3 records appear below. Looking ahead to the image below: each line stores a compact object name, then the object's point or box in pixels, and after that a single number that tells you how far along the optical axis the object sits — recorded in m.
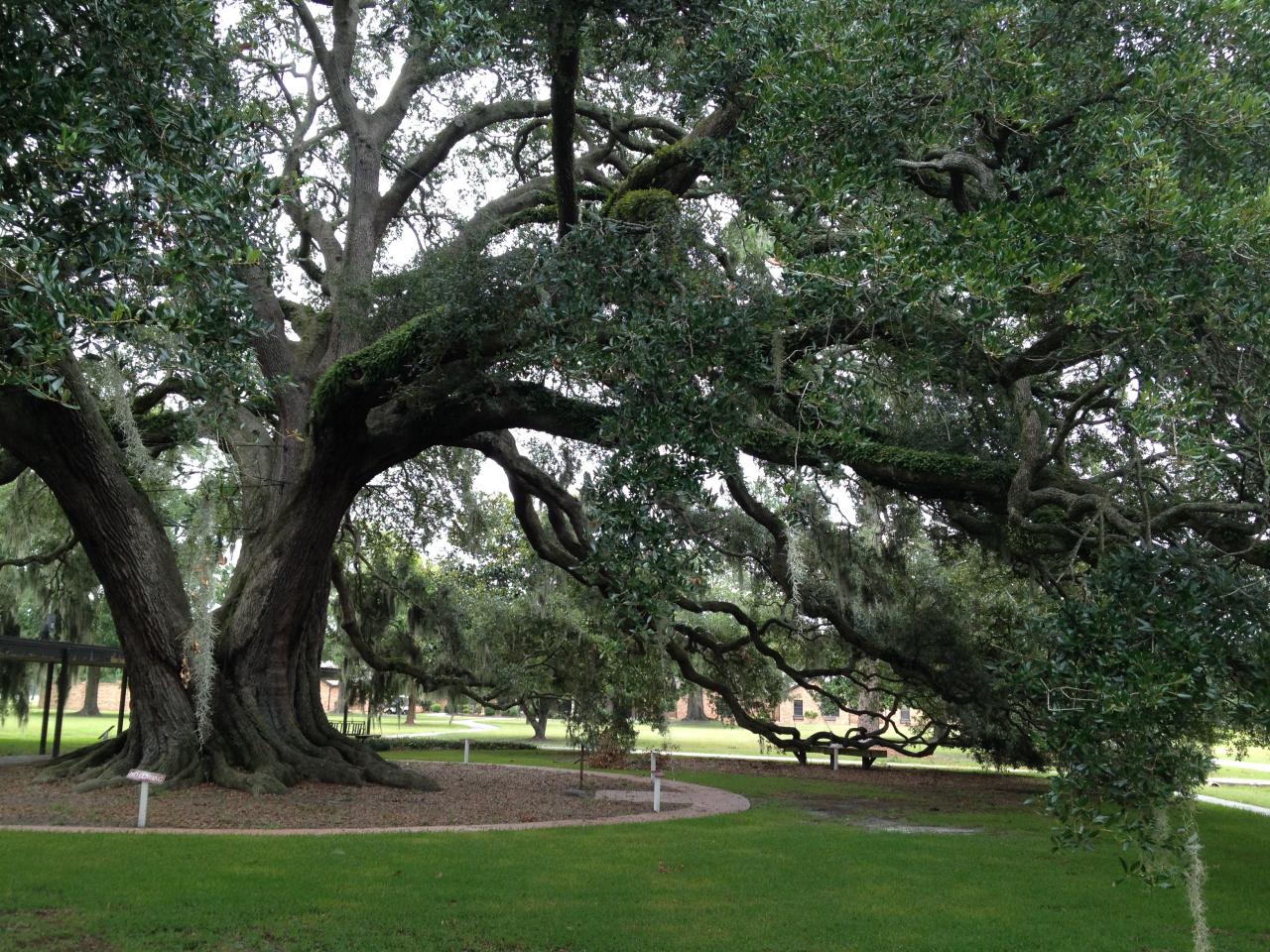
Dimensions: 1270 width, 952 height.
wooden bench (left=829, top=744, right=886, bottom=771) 21.21
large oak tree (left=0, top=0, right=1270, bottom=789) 4.90
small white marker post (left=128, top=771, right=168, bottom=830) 8.90
